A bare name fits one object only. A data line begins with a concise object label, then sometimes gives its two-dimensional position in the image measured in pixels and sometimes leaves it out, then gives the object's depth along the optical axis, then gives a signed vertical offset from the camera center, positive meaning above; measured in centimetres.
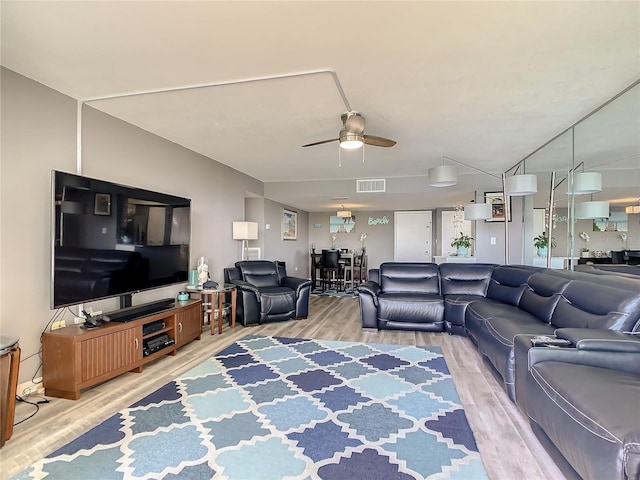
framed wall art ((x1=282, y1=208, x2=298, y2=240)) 822 +43
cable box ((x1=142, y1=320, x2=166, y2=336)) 300 -80
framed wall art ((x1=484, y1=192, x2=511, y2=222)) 598 +71
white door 962 +17
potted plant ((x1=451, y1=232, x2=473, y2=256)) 604 -5
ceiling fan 289 +95
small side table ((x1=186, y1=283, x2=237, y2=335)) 420 -77
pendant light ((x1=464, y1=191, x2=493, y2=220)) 491 +46
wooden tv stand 239 -88
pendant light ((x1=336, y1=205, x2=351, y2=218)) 895 +76
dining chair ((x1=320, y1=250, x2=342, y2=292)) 826 -54
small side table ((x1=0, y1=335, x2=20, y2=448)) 187 -82
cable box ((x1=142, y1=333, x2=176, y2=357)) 301 -97
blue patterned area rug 168 -115
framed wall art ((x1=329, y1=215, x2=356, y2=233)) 1022 +54
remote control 197 -59
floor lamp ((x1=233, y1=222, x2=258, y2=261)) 534 +17
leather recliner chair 467 -75
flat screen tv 247 +0
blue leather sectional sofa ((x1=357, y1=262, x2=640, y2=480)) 130 -67
